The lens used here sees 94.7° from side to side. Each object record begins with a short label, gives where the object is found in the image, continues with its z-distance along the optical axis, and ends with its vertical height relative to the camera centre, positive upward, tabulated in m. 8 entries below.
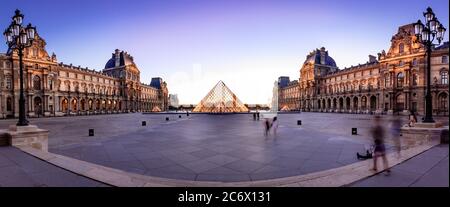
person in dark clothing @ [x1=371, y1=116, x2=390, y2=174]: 4.16 -0.90
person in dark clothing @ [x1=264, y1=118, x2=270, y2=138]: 10.66 -1.18
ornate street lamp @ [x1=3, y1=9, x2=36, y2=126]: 7.87 +2.78
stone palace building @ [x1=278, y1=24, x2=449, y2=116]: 39.97 +5.22
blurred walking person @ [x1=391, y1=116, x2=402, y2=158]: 9.77 -1.62
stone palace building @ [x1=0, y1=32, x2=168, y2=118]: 41.47 +5.01
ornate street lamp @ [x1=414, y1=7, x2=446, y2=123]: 8.20 +2.85
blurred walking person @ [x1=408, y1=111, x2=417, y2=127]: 11.59 -0.97
